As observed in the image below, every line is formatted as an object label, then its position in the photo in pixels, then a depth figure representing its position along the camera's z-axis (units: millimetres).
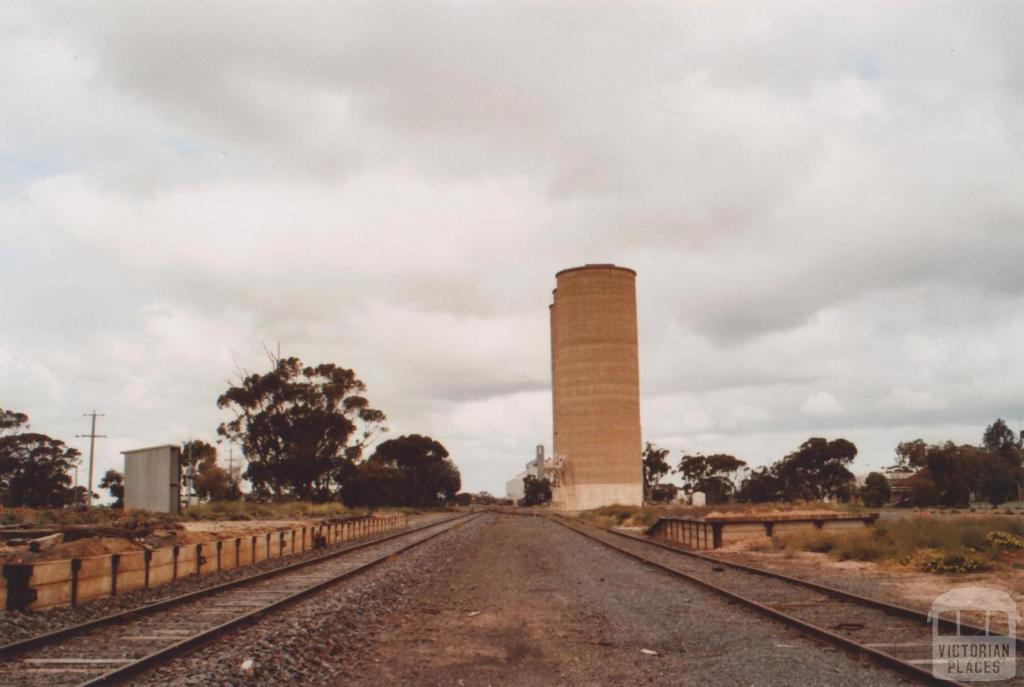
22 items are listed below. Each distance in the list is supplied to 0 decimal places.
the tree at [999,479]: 99938
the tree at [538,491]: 151250
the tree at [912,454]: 133125
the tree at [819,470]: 108000
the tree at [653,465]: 127750
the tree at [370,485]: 83000
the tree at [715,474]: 126188
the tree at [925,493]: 93500
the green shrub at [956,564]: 17531
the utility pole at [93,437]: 66125
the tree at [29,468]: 80062
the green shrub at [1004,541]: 20688
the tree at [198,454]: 100488
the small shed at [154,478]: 34375
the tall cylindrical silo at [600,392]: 101875
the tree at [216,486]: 98688
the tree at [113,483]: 102694
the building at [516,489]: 187638
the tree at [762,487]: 117250
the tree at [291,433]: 78500
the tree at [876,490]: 106000
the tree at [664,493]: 131938
